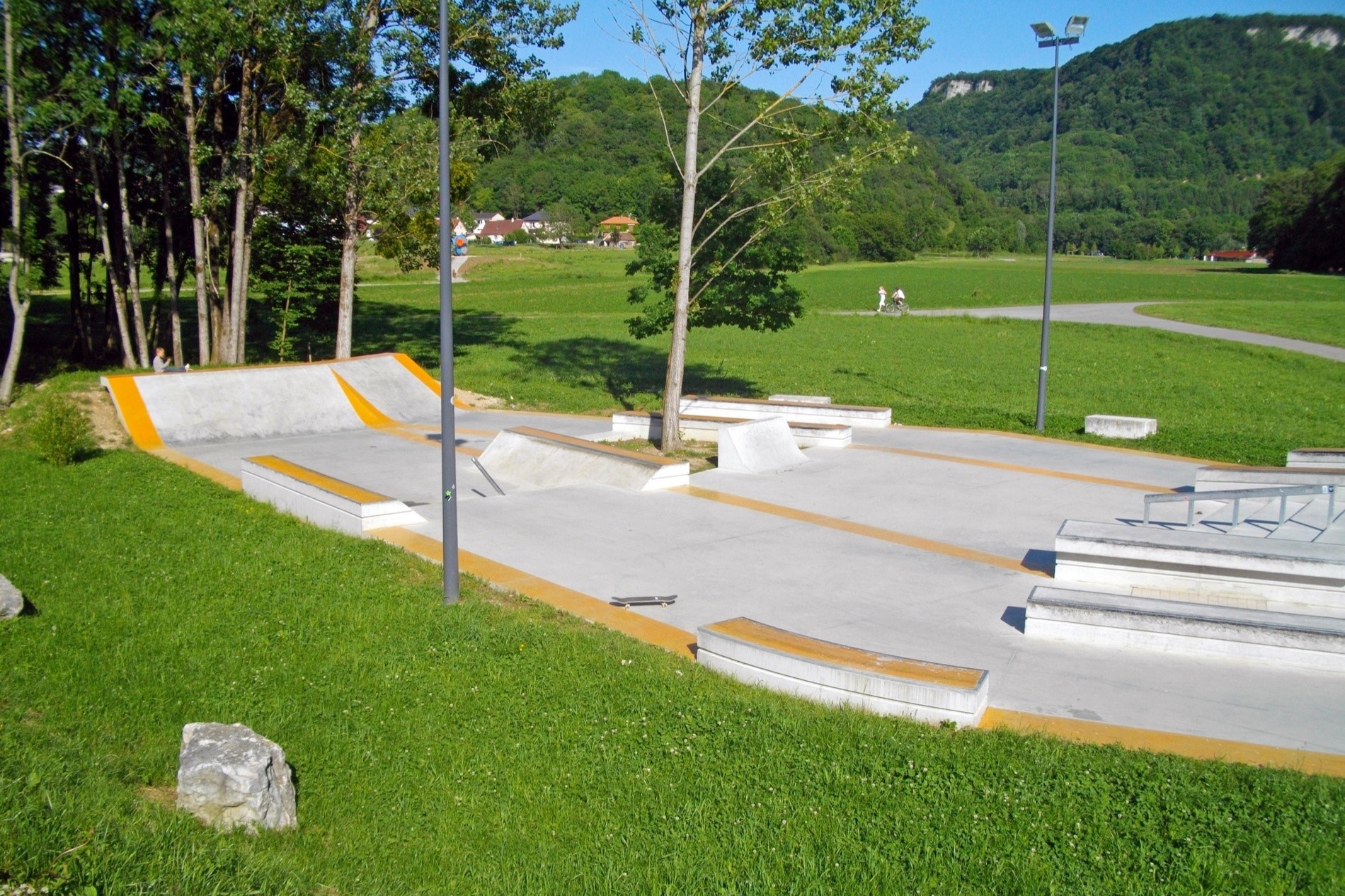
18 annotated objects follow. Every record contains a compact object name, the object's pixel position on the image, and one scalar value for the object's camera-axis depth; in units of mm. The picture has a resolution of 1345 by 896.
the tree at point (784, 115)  15867
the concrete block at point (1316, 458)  14125
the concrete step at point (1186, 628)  7770
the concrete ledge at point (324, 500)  11906
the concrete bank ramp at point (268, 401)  18578
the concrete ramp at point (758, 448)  15180
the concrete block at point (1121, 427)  17453
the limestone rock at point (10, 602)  8594
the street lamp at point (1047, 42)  17422
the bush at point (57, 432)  15281
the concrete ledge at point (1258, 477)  12383
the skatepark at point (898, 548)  7355
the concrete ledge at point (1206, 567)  8891
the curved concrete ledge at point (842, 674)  6781
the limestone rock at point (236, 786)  5566
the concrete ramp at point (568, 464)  14031
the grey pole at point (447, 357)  8945
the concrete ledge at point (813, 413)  18922
